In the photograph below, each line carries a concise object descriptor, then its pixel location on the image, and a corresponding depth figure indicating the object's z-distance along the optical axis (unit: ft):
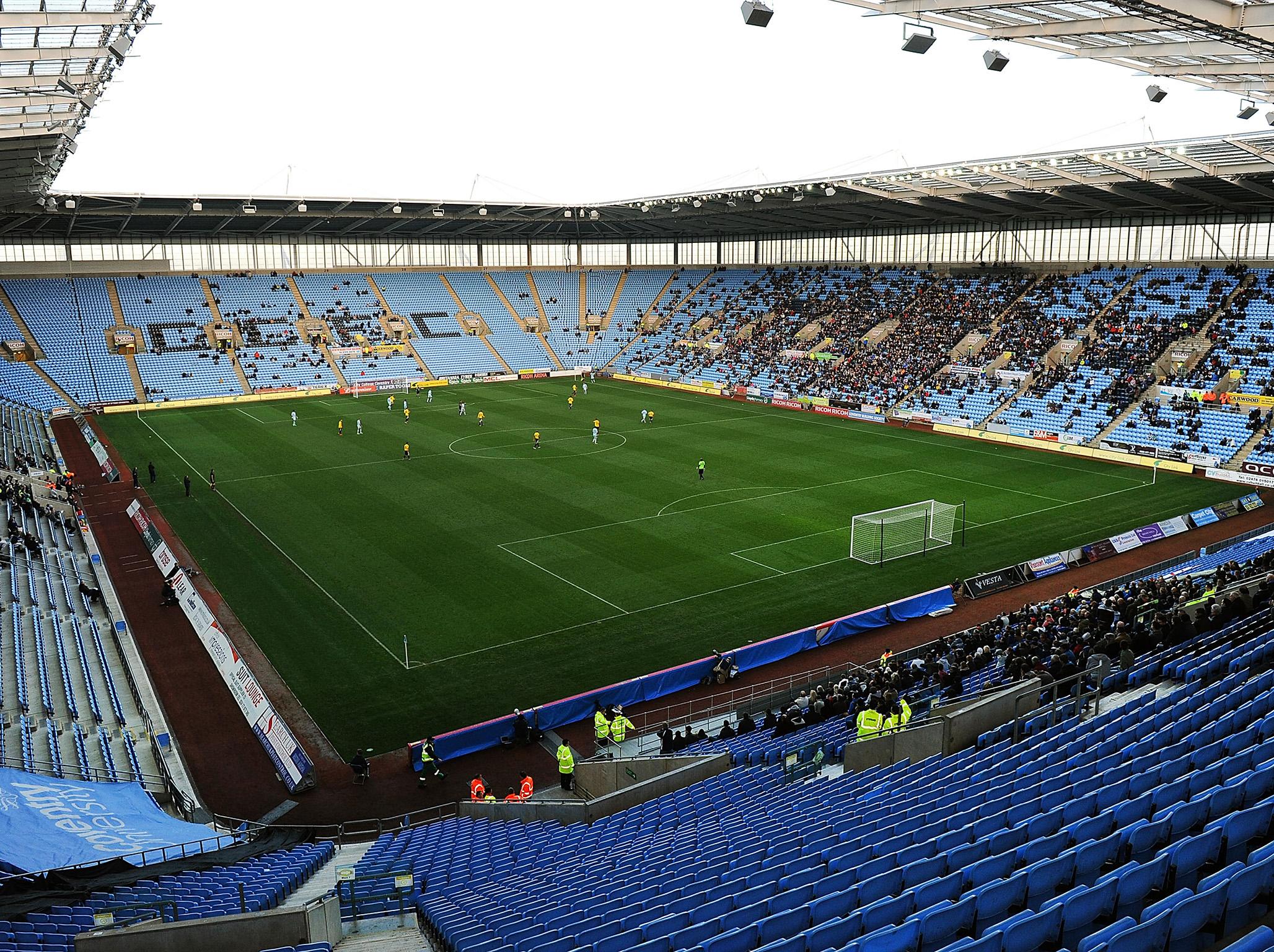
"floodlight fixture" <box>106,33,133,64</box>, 65.46
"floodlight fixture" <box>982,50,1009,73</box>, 59.52
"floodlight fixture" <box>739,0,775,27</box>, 54.19
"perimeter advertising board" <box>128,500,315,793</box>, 60.75
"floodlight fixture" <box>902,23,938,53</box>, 54.90
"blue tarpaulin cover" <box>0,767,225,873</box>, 37.19
